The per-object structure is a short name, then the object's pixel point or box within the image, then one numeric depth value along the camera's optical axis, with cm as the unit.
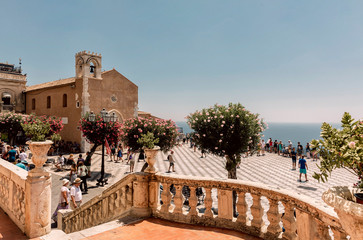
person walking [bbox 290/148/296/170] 1958
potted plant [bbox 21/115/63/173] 385
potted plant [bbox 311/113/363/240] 163
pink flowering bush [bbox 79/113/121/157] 1697
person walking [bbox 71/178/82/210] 770
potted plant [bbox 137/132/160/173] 522
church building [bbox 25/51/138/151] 2641
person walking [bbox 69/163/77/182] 1188
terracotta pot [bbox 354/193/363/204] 166
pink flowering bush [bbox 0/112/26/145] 2351
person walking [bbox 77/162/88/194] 1168
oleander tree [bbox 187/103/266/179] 1163
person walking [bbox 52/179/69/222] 721
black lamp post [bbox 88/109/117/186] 1399
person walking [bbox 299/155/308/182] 1511
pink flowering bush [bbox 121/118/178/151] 1376
